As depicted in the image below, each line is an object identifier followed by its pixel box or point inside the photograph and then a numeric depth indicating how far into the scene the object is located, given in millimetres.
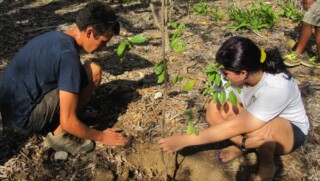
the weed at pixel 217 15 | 5016
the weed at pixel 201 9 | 5215
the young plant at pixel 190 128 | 1999
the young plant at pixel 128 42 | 1757
